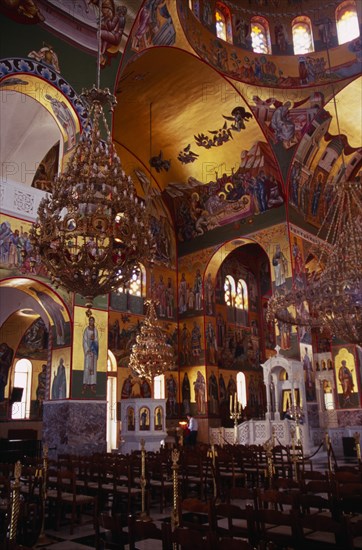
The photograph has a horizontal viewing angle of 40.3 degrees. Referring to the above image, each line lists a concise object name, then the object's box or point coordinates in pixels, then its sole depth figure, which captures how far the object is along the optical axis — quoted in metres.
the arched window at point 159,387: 19.86
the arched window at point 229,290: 23.27
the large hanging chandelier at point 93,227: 6.35
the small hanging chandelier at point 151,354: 12.41
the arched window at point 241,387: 22.93
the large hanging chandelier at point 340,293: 9.24
